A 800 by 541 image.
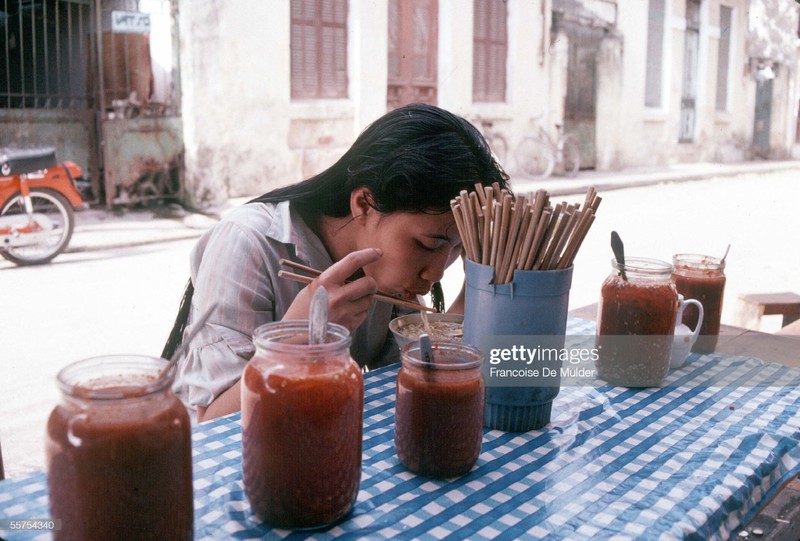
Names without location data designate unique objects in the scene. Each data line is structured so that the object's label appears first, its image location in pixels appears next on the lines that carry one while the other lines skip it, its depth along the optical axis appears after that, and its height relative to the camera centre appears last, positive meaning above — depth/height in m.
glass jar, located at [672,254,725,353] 1.85 -0.32
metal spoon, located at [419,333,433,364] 1.11 -0.29
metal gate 7.76 +0.65
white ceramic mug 1.74 -0.43
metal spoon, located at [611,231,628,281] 1.56 -0.19
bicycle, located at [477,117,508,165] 11.50 +0.22
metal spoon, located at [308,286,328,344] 0.98 -0.21
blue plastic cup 1.27 -0.28
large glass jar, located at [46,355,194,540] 0.81 -0.33
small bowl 1.59 -0.38
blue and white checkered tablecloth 1.02 -0.50
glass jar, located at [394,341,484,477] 1.11 -0.38
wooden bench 2.84 -0.57
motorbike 5.79 -0.41
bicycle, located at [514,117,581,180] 12.16 -0.01
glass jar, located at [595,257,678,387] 1.57 -0.35
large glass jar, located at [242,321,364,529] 0.93 -0.34
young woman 1.51 -0.18
